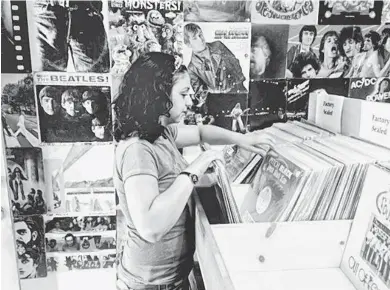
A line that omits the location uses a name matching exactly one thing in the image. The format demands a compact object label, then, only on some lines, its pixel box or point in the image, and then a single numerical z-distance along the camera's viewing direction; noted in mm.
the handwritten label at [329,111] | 1406
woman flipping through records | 1242
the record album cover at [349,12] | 1537
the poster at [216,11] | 1472
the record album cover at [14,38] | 1392
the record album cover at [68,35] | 1410
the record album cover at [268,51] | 1534
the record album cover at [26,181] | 1519
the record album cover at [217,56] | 1499
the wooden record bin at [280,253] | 1104
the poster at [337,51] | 1560
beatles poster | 1477
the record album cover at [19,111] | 1446
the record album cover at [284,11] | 1508
